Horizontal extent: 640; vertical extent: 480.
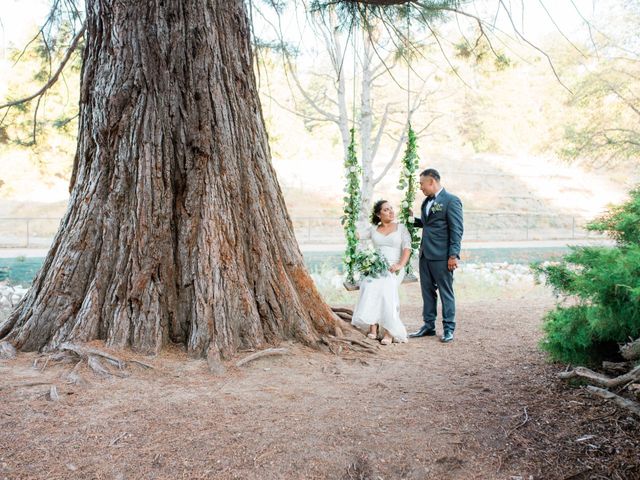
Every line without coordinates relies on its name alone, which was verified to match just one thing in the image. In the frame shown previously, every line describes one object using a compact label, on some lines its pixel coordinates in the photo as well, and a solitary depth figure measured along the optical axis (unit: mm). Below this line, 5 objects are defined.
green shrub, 2984
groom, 6207
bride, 6121
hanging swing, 6391
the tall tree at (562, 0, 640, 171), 16828
